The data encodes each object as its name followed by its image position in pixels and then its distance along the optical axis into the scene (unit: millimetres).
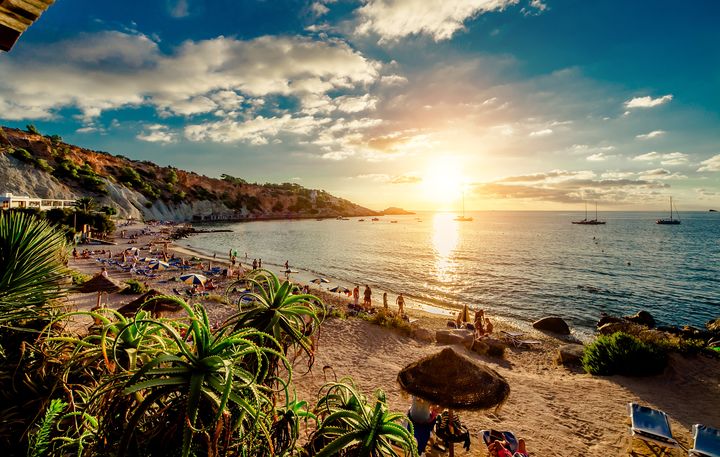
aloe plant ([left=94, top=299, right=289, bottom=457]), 1703
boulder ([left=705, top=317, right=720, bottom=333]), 22236
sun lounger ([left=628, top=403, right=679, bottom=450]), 7625
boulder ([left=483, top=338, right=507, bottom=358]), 15852
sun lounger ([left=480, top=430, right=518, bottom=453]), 7571
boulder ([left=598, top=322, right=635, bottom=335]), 19300
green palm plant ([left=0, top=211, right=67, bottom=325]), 2885
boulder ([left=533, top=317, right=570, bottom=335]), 21812
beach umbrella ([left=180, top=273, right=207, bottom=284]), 24344
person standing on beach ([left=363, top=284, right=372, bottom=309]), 24008
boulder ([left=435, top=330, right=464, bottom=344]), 16172
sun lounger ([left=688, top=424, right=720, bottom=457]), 7273
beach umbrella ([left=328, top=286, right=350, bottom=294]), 27430
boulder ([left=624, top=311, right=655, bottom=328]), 23859
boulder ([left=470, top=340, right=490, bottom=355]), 15854
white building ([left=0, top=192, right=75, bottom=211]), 46125
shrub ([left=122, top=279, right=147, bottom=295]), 21250
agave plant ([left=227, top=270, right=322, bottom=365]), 2979
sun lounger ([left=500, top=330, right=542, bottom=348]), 17875
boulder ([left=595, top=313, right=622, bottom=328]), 23094
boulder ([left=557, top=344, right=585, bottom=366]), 14711
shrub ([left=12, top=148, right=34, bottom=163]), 72688
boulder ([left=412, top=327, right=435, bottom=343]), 16670
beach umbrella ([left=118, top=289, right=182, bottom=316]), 11231
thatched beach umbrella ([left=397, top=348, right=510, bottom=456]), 6812
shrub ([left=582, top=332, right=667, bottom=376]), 12164
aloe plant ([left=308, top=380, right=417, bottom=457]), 2186
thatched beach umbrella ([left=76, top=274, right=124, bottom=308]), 15288
